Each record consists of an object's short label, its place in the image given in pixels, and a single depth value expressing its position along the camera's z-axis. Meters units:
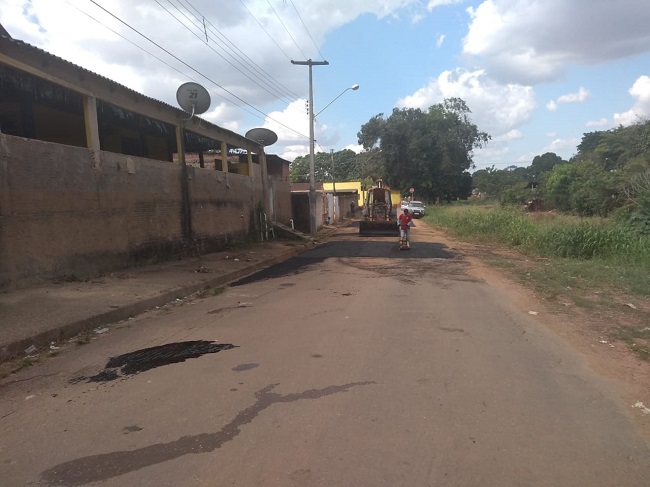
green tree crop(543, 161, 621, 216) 24.08
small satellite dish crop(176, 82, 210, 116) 14.79
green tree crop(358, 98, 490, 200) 57.84
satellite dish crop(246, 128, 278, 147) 23.20
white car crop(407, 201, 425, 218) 50.88
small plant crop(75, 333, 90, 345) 6.55
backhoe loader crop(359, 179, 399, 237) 26.33
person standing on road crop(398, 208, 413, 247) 18.08
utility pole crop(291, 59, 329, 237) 28.23
